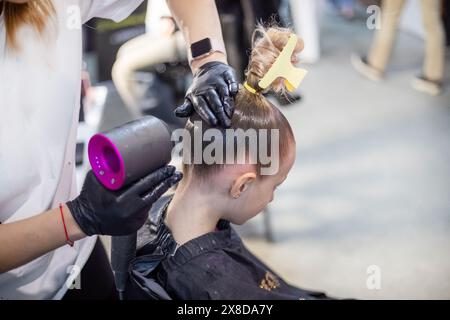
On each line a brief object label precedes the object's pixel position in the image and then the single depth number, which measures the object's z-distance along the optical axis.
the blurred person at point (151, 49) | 2.44
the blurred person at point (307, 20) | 4.22
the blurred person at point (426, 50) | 1.82
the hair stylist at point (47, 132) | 0.91
